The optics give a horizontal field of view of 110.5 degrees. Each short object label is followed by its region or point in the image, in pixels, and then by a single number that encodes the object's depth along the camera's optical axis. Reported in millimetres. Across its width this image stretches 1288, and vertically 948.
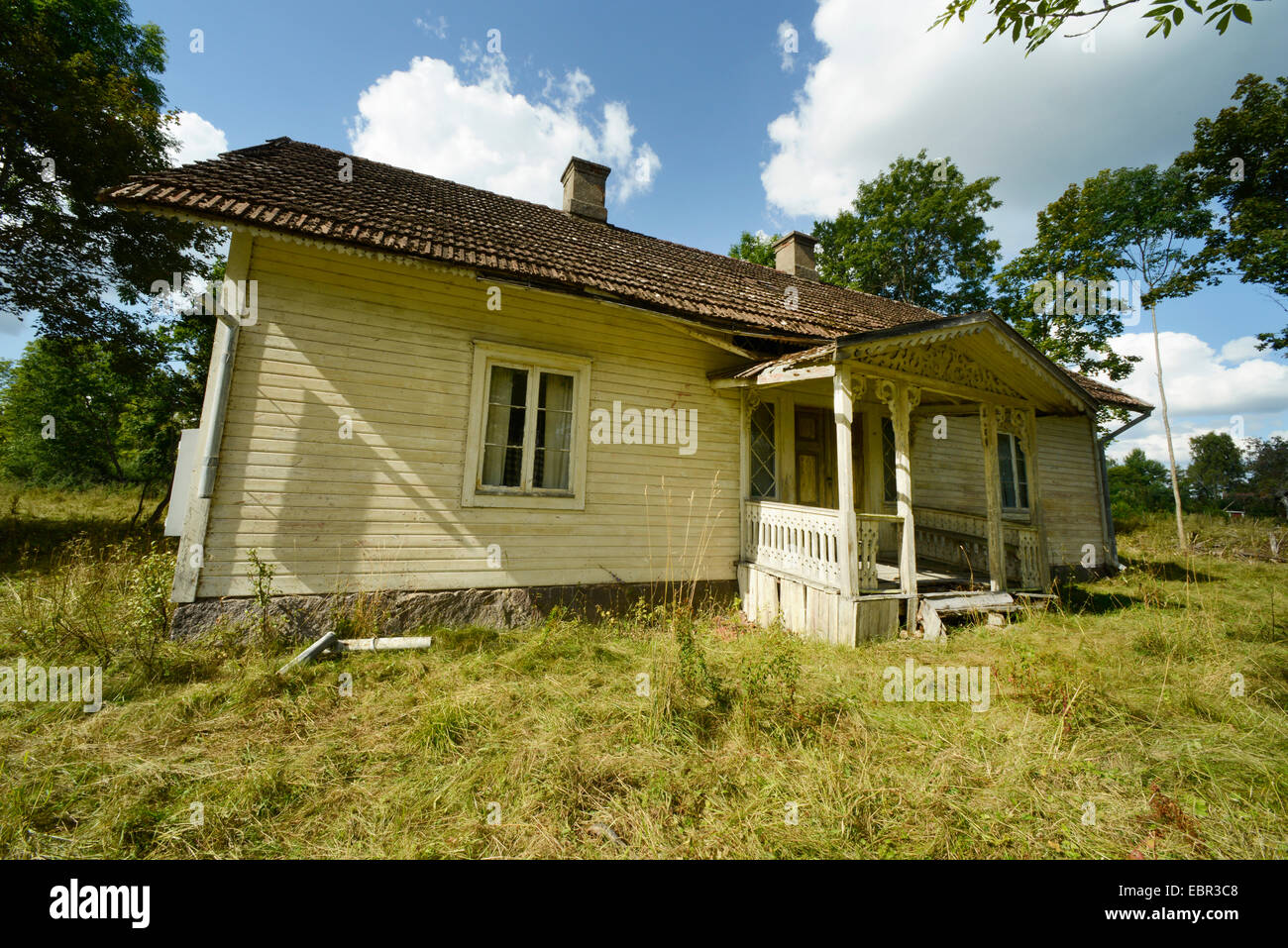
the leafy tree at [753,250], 23641
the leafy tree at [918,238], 21766
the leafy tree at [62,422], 17578
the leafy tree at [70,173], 8602
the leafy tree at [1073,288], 15906
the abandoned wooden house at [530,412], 4824
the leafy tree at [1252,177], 14078
